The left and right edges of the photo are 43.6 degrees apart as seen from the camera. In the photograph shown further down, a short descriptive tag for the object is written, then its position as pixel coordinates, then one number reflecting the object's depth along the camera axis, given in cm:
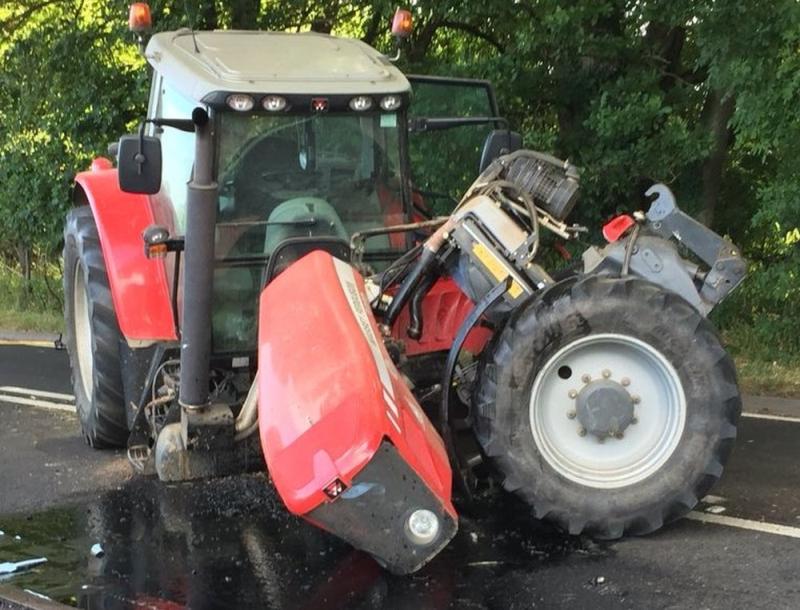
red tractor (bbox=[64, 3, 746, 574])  356
